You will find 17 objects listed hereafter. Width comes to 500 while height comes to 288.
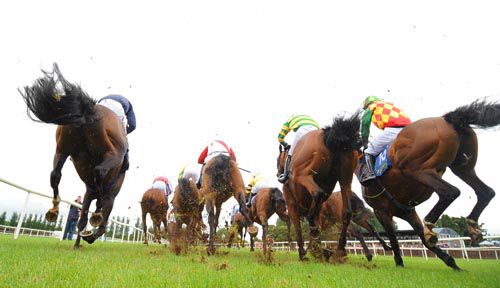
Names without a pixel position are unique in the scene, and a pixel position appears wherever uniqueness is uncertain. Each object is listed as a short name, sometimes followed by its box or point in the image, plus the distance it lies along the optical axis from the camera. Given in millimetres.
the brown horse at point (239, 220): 16884
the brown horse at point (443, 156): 4289
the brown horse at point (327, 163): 5090
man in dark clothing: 13125
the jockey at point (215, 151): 7930
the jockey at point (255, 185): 13104
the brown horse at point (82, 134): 4578
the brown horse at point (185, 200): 9312
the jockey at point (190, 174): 9805
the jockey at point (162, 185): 12578
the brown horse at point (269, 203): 10969
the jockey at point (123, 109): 5906
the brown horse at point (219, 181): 7340
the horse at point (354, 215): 8586
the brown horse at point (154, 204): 11852
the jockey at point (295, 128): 6629
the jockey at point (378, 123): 5617
